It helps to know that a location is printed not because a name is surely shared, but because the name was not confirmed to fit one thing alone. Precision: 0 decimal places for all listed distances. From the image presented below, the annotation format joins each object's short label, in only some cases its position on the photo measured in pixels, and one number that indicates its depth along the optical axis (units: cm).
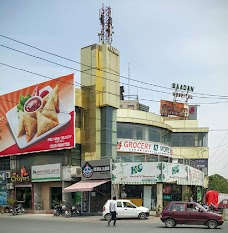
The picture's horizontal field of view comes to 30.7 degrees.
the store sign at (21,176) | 4159
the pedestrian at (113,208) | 2323
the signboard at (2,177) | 4434
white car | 2909
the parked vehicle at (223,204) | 3665
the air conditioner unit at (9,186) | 4319
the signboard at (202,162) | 6322
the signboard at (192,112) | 7136
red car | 2205
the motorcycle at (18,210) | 3838
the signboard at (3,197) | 4429
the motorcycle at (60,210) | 3486
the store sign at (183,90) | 7075
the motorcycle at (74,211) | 3425
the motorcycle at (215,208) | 3561
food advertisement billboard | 3766
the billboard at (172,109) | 6988
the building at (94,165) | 3416
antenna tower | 4728
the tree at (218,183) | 9975
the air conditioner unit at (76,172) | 3741
